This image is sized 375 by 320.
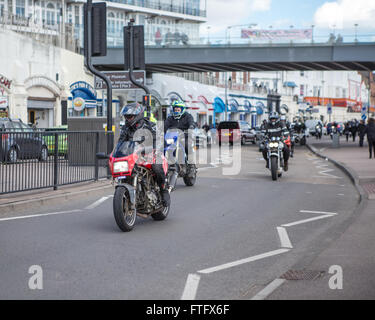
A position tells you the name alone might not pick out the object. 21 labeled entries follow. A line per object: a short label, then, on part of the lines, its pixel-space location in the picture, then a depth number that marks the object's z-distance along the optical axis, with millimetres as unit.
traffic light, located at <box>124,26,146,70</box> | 17578
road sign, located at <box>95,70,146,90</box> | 18047
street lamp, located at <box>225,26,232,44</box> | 42188
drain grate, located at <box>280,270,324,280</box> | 6051
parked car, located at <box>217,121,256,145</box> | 44031
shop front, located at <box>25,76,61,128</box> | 36781
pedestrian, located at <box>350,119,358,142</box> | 51216
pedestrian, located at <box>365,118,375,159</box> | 27725
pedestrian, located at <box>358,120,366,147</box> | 40297
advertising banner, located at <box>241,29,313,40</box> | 40656
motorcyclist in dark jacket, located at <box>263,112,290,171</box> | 17156
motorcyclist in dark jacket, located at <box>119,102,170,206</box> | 8797
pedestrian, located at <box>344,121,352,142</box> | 52091
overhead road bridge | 39969
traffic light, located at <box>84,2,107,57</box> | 14814
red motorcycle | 8359
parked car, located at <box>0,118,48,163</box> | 11102
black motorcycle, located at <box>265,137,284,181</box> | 16672
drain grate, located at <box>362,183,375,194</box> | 14039
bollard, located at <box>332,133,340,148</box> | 40306
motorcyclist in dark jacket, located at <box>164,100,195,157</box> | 13039
